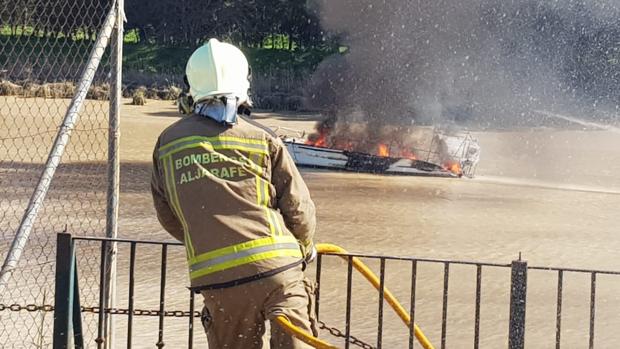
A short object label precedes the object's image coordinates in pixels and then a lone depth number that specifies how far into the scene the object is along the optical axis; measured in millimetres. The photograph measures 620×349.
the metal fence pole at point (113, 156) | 6094
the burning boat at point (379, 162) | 24406
